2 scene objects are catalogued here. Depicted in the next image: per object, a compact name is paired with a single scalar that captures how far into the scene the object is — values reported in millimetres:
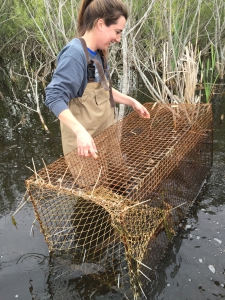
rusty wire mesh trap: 1643
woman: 1594
